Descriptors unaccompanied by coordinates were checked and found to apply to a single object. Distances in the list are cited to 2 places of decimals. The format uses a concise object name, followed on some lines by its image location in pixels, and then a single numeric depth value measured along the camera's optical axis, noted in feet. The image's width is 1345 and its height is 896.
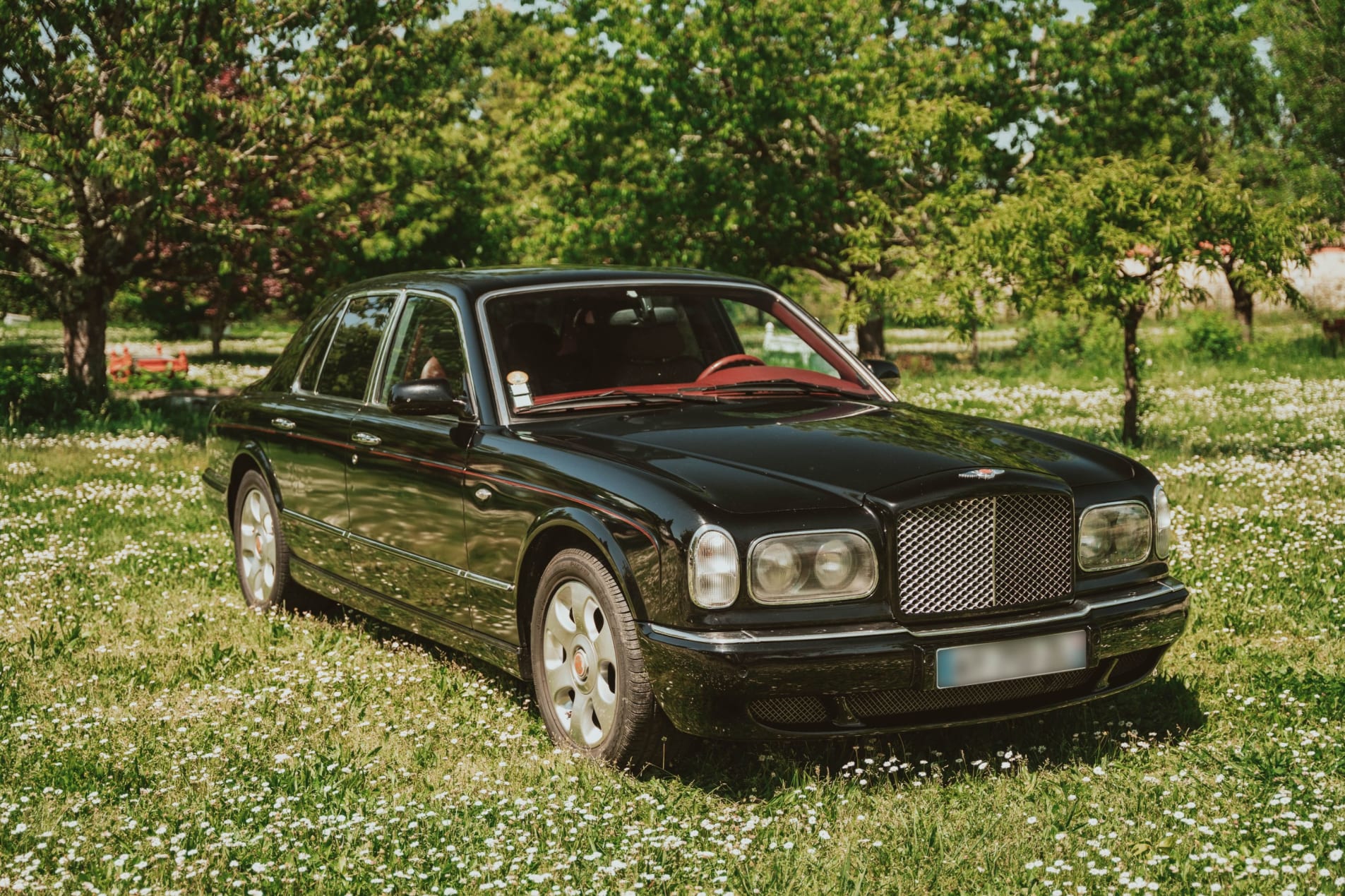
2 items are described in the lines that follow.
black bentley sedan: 14.28
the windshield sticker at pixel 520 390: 18.33
